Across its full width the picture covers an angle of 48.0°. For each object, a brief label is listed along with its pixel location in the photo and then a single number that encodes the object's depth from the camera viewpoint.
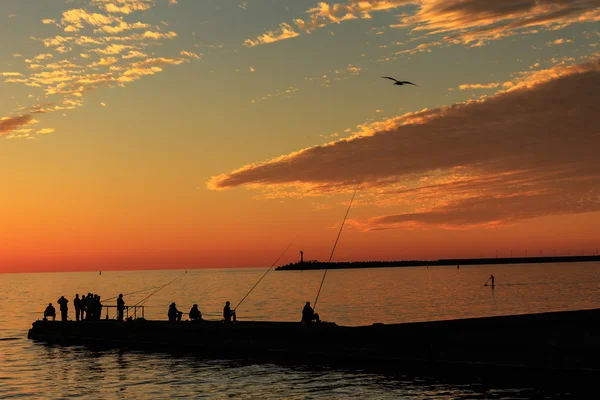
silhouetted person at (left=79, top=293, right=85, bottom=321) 42.75
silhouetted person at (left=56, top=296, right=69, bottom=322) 42.16
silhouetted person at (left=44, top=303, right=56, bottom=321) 43.93
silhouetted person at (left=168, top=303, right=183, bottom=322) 37.72
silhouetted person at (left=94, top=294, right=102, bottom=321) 41.12
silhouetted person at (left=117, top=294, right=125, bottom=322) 40.16
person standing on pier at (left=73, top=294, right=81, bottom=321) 42.56
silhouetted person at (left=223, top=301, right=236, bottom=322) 35.19
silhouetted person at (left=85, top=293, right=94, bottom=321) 41.61
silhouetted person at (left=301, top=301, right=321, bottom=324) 31.30
